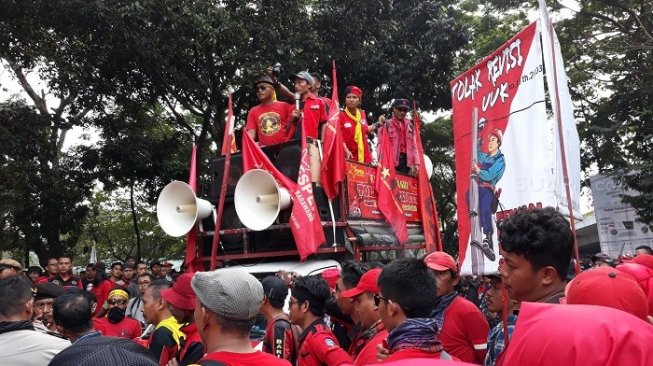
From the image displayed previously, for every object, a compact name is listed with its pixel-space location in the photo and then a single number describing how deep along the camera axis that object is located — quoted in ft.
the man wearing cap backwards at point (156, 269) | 34.71
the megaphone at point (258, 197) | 23.22
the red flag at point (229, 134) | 26.12
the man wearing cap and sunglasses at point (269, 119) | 26.53
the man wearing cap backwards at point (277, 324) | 12.67
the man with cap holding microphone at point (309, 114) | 24.52
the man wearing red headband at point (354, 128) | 28.45
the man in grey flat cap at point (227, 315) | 7.86
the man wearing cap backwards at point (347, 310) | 12.89
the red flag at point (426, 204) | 29.35
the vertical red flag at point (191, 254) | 25.18
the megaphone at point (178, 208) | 25.03
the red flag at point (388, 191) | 26.55
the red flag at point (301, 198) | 22.24
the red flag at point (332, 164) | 24.16
